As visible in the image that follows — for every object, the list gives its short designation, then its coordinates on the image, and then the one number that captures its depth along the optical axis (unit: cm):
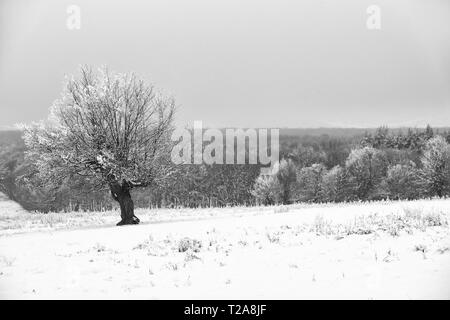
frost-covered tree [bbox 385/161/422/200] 9019
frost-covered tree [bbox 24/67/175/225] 2338
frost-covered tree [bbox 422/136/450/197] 7625
